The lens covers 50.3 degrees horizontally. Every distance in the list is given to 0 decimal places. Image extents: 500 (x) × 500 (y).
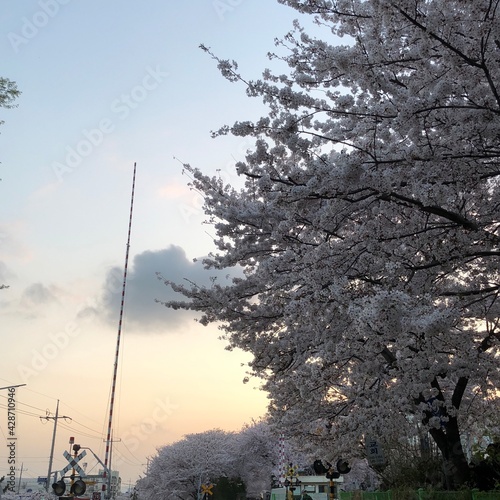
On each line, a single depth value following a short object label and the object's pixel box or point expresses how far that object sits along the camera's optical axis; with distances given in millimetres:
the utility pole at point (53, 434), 48869
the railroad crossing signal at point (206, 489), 28000
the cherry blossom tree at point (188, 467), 44656
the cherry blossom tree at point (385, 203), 6320
